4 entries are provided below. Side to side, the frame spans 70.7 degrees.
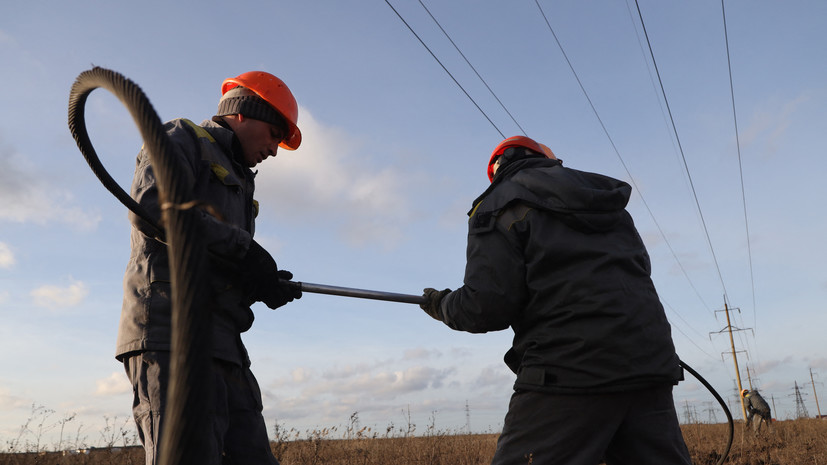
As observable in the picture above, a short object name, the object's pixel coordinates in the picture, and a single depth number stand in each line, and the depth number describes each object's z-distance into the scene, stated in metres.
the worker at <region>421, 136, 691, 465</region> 2.45
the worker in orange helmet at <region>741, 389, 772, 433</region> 14.55
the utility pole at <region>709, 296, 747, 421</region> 48.72
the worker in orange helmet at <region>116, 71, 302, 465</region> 2.27
